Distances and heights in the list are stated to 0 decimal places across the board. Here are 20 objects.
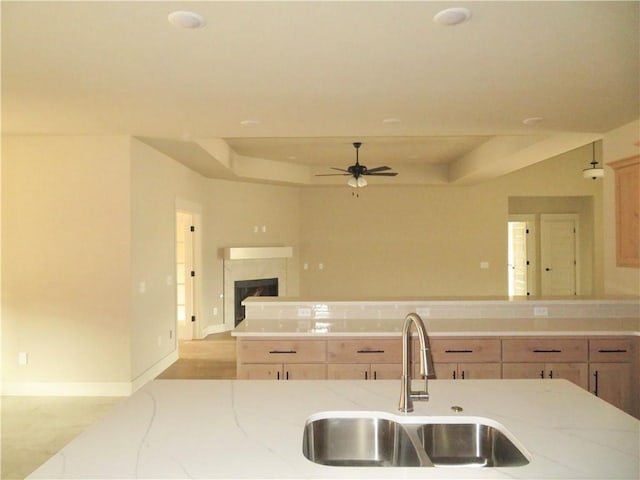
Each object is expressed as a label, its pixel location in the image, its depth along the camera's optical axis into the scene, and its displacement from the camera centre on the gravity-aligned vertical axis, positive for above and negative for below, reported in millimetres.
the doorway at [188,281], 7176 -542
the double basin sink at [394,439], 1533 -640
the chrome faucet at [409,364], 1409 -364
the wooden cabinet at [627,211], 4129 +286
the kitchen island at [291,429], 1208 -568
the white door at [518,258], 9711 -305
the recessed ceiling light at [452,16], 2111 +1035
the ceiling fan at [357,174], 6578 +978
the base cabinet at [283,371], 3354 -893
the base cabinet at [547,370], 3342 -892
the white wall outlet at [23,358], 4672 -1097
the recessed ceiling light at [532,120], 4055 +1068
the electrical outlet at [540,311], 3889 -554
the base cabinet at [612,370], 3350 -897
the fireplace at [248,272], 7848 -474
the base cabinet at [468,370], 3338 -888
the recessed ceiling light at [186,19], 2129 +1035
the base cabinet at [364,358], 3330 -797
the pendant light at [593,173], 6270 +935
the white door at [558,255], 9531 -236
